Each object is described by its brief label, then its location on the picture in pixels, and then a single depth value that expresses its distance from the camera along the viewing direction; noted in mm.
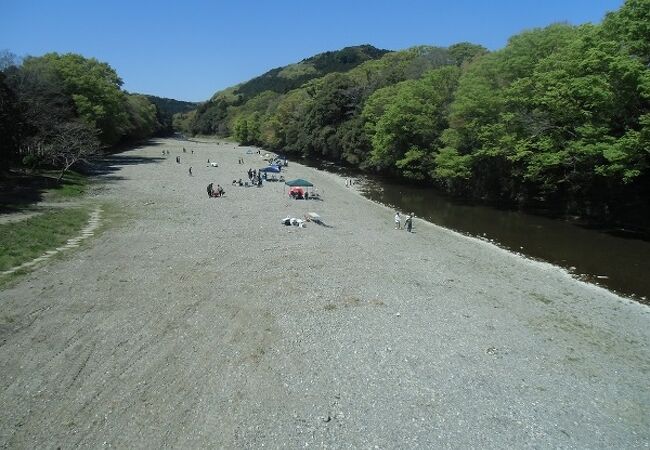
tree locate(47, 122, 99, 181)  44750
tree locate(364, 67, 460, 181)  49844
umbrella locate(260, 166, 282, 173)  55969
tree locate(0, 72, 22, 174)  33416
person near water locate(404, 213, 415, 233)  32125
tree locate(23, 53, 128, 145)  59938
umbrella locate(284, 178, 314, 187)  40781
